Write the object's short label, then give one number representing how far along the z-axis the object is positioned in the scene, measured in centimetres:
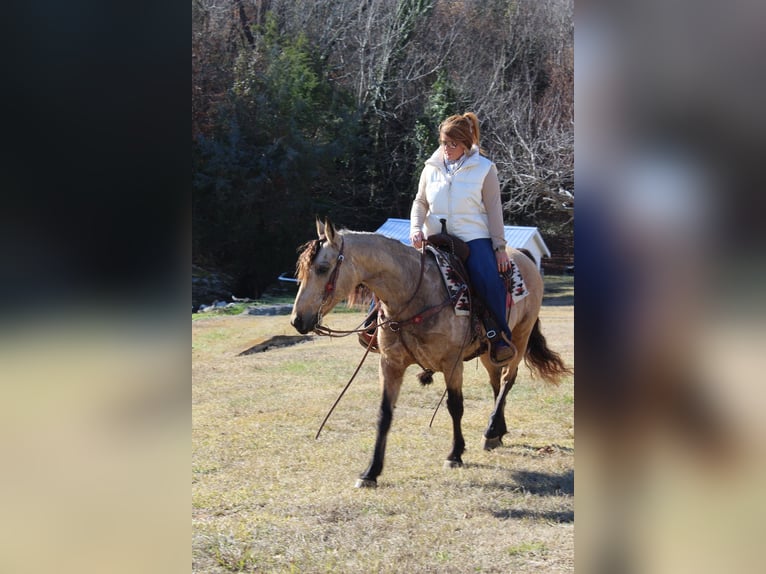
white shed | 2386
